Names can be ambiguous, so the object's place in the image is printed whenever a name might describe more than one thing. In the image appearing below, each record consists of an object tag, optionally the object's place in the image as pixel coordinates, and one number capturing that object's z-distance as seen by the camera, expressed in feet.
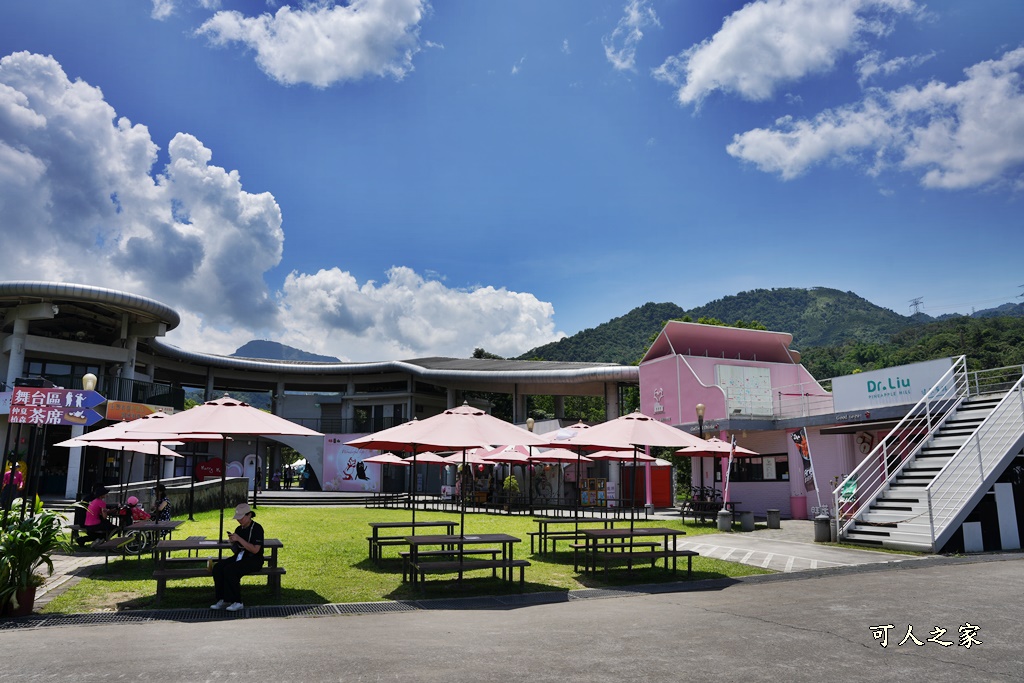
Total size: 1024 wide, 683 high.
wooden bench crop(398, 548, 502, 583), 29.53
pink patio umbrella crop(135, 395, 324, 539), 27.91
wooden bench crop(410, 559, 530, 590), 27.45
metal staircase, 42.47
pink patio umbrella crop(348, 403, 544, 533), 29.78
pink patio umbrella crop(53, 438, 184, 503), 39.83
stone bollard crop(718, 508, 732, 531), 58.18
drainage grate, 25.40
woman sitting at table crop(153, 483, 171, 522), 41.86
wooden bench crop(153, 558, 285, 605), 25.46
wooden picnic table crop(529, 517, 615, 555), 39.91
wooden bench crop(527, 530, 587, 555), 39.86
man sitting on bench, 25.02
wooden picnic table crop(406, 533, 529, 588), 27.76
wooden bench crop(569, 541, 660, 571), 33.50
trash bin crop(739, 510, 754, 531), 57.82
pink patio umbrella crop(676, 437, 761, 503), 44.63
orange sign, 87.45
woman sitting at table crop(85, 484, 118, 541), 37.78
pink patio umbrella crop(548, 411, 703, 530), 33.81
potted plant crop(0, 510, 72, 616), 23.21
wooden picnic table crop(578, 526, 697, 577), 32.81
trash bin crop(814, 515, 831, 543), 47.34
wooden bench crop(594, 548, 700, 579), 32.89
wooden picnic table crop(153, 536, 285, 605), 25.62
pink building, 70.85
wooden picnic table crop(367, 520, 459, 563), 36.37
